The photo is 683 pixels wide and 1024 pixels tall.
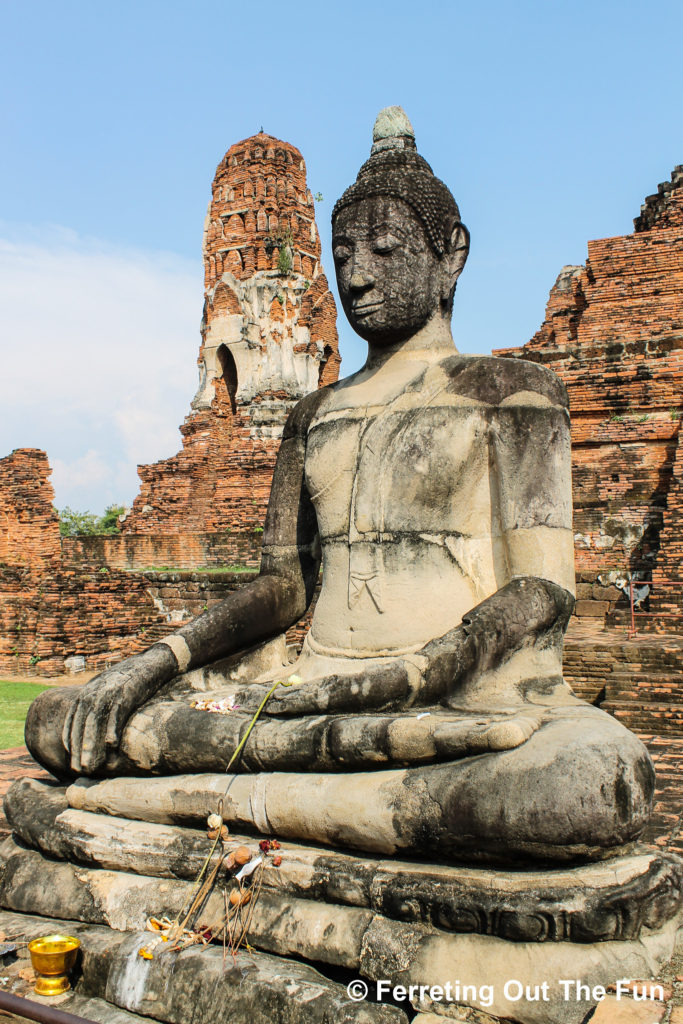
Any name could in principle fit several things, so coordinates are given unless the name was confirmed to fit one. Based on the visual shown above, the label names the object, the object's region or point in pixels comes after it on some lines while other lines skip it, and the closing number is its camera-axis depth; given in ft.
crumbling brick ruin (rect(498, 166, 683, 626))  39.86
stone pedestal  7.52
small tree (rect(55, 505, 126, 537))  94.63
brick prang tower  84.69
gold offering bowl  8.74
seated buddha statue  8.30
